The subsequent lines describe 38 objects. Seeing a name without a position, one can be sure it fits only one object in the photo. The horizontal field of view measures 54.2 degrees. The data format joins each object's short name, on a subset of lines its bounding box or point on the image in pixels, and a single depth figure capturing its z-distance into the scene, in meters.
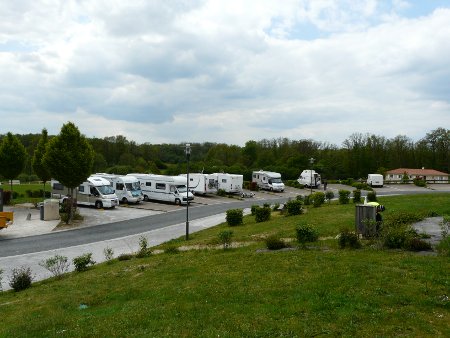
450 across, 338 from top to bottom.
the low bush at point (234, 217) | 25.17
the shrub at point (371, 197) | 30.77
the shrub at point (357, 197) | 31.69
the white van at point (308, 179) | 57.91
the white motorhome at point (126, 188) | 39.44
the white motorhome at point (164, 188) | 40.78
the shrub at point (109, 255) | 17.14
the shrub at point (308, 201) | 33.19
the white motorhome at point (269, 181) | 53.28
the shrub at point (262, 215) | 25.27
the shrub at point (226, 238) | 16.17
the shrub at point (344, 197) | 31.05
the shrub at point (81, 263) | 15.66
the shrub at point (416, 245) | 12.43
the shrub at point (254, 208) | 26.13
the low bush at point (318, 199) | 31.16
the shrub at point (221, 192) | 48.75
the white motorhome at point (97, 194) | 36.09
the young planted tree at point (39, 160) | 36.75
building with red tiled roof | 66.12
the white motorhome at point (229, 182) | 48.93
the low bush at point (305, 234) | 14.45
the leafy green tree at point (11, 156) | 37.47
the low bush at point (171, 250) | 17.08
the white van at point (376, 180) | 58.34
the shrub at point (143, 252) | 17.07
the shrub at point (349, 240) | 13.28
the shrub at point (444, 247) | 11.61
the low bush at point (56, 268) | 14.54
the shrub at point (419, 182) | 59.69
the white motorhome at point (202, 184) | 47.59
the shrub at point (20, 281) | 13.67
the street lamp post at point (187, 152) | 21.63
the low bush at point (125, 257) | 16.99
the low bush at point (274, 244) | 14.44
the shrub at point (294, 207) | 26.30
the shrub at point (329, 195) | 33.88
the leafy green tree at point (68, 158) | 28.69
